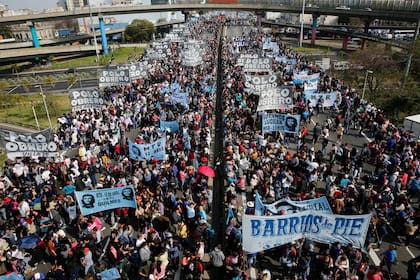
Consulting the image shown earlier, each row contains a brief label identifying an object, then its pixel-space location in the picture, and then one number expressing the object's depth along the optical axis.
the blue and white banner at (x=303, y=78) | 24.98
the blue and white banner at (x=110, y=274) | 8.88
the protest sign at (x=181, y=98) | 21.80
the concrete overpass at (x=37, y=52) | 65.69
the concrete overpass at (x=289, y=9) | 54.88
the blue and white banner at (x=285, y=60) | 35.14
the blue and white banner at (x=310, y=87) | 23.71
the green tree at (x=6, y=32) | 119.72
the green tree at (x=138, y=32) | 92.95
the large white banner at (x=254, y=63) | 27.77
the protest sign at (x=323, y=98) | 21.84
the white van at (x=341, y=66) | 36.01
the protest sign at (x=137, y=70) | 27.70
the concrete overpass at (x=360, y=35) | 53.34
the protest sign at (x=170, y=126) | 18.55
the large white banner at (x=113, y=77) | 25.42
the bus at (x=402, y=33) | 77.31
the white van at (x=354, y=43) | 81.10
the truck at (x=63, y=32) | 144.52
